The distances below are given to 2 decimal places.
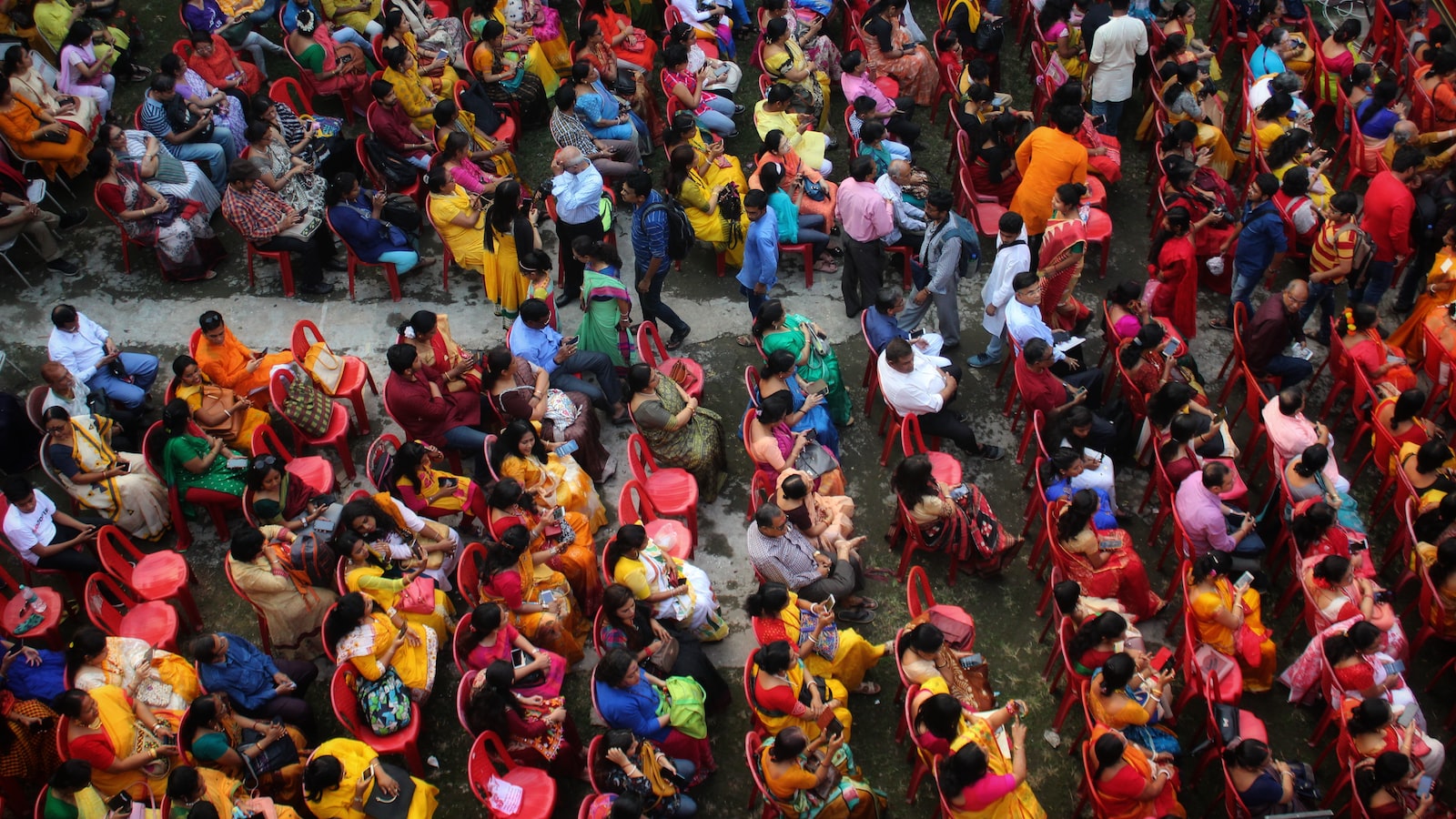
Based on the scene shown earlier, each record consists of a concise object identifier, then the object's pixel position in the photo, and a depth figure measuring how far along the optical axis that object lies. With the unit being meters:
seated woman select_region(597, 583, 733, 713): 6.08
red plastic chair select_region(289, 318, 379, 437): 7.81
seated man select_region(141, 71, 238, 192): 9.10
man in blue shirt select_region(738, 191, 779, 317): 8.27
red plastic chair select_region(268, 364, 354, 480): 7.43
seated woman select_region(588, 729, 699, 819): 5.57
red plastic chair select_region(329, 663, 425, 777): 5.88
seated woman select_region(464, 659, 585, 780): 5.69
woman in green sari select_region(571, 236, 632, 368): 7.84
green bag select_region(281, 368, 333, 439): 7.45
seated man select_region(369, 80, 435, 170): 9.39
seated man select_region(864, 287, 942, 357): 7.84
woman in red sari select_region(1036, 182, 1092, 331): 8.20
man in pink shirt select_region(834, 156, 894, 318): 8.43
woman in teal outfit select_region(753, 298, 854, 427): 7.71
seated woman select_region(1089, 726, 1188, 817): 5.50
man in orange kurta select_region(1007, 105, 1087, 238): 8.77
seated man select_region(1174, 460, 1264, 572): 6.76
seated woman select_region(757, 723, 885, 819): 5.46
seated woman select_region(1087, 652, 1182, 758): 5.82
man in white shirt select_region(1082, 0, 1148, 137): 9.88
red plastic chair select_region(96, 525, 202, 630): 6.75
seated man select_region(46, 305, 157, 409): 7.73
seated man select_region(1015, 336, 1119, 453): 7.49
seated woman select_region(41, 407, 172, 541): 7.00
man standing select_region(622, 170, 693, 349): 8.35
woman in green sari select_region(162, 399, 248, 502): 7.11
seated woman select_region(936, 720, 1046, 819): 5.38
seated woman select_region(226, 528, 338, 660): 6.38
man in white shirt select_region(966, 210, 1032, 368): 7.95
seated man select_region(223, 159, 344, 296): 8.50
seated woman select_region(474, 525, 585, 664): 6.29
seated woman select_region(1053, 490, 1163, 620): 6.57
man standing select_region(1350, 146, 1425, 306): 8.73
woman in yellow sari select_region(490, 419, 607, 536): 6.94
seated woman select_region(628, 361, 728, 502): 7.25
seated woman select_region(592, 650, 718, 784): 5.71
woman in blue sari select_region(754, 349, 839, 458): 7.31
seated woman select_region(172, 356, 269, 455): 7.30
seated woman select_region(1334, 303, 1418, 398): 7.96
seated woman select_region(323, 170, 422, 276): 8.60
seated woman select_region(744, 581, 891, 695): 6.09
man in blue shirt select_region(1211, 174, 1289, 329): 8.53
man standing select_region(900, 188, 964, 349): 8.20
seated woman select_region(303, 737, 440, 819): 5.40
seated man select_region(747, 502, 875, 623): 6.53
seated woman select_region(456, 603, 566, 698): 6.02
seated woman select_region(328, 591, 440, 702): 5.96
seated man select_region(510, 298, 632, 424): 7.73
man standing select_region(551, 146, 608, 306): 8.45
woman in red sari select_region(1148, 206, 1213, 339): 8.44
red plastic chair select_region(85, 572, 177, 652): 6.49
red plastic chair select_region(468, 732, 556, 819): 5.53
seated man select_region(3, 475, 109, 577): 6.71
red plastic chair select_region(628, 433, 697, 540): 7.20
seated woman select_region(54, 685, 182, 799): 5.59
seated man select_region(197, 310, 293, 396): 7.49
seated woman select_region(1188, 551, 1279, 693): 6.36
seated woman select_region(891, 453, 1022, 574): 6.86
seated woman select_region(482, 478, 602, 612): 6.58
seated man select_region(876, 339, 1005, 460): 7.44
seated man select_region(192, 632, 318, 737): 5.98
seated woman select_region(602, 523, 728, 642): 6.34
